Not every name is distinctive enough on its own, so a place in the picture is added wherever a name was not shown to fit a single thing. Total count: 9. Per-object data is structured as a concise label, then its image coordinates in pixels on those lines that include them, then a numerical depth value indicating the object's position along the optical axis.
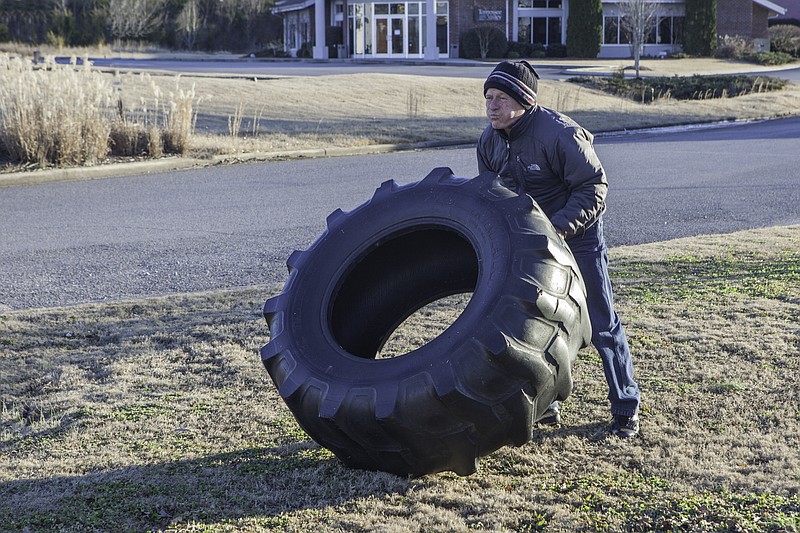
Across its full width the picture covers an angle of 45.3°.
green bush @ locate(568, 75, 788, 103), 28.78
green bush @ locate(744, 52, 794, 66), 46.16
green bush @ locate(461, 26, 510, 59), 49.19
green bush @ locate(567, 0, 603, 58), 48.59
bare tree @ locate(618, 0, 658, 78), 37.94
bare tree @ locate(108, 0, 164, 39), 59.59
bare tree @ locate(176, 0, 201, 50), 61.94
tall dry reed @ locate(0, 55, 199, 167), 14.08
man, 4.21
